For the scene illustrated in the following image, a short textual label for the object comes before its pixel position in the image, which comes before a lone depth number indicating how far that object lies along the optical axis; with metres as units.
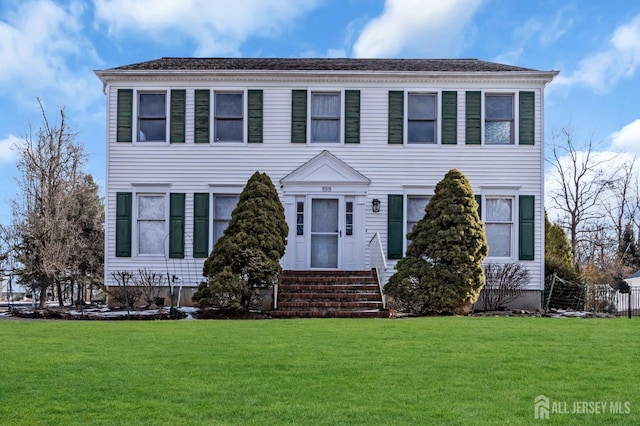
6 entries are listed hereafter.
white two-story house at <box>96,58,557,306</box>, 18.56
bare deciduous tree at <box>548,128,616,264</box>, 32.38
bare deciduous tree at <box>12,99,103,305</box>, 21.94
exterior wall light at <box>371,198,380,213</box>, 18.48
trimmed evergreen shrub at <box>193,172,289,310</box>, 15.30
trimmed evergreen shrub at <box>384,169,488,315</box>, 15.56
